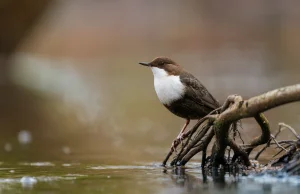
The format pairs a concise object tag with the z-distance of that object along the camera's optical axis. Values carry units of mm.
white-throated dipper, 12578
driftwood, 10148
